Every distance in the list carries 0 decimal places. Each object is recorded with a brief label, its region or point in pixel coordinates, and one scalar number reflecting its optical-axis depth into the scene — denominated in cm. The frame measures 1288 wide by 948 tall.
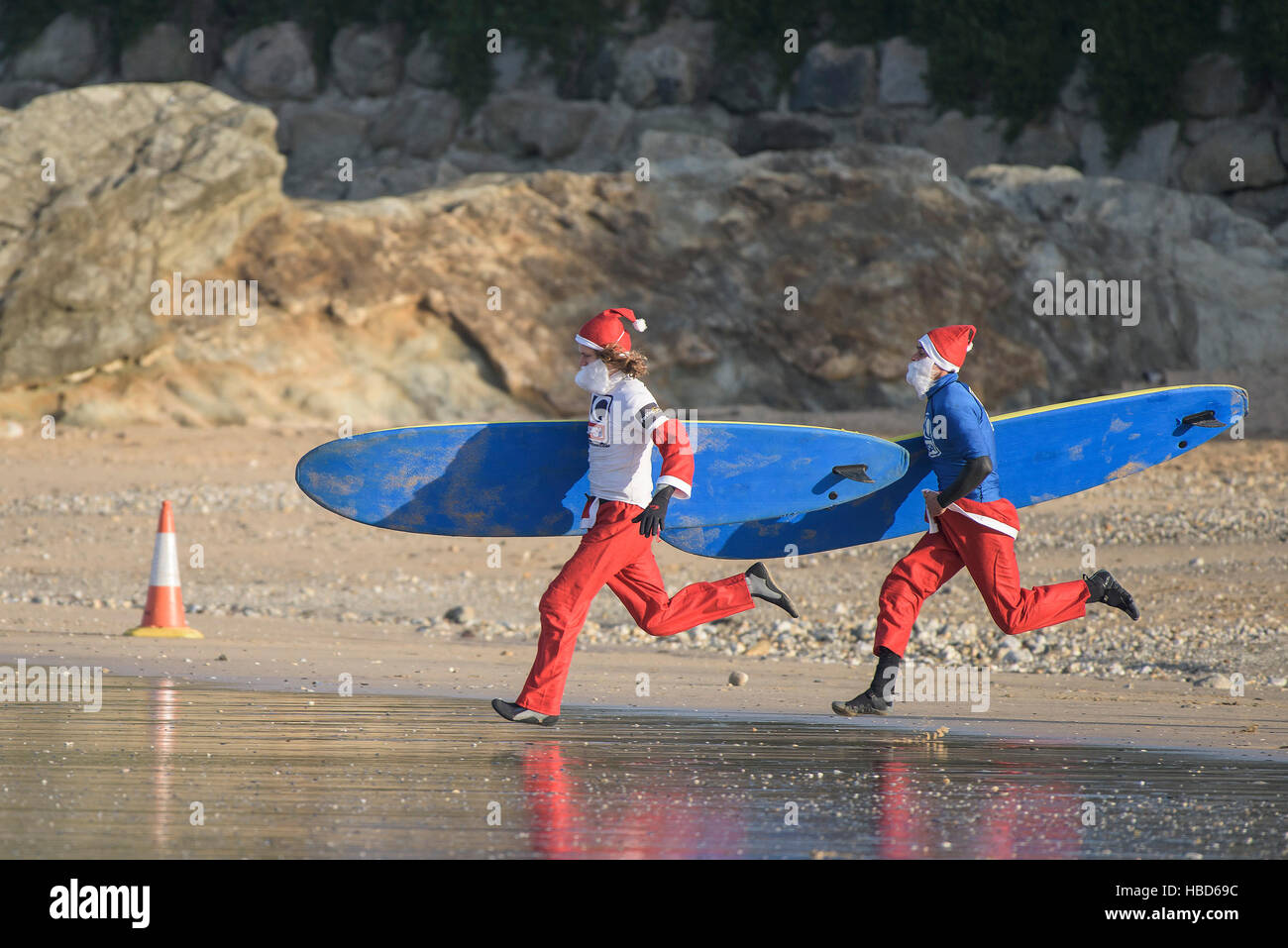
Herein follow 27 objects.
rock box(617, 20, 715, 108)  3139
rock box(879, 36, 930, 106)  3072
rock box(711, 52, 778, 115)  3164
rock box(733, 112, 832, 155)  2892
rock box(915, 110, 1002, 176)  3005
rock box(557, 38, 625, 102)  3167
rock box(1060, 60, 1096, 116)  2998
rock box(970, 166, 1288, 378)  2270
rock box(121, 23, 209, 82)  3403
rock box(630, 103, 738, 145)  3070
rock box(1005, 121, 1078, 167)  2989
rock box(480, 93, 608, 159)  3078
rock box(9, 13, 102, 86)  3353
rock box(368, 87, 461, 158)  3142
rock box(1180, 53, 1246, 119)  2875
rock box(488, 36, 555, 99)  3209
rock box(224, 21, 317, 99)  3278
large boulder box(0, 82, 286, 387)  1811
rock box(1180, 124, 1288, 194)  2806
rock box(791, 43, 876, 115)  3081
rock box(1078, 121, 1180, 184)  2905
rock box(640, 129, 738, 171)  2395
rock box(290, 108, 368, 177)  3161
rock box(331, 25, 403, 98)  3262
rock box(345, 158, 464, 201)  2864
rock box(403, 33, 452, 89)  3222
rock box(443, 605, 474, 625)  1098
